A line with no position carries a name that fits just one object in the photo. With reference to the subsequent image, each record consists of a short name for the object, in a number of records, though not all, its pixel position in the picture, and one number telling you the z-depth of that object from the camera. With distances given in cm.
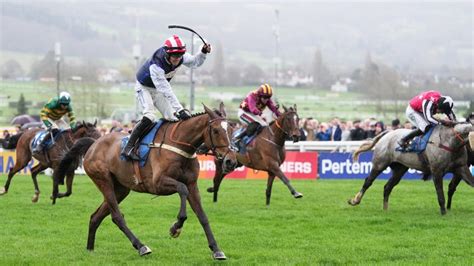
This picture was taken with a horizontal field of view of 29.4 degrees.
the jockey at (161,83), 1124
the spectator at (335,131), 2941
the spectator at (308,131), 2976
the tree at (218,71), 13100
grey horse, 1581
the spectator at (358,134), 2875
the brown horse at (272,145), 1848
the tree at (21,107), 6494
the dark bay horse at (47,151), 1847
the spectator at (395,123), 2733
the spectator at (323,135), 2969
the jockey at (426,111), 1598
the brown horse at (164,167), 1055
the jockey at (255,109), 1887
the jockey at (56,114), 1923
